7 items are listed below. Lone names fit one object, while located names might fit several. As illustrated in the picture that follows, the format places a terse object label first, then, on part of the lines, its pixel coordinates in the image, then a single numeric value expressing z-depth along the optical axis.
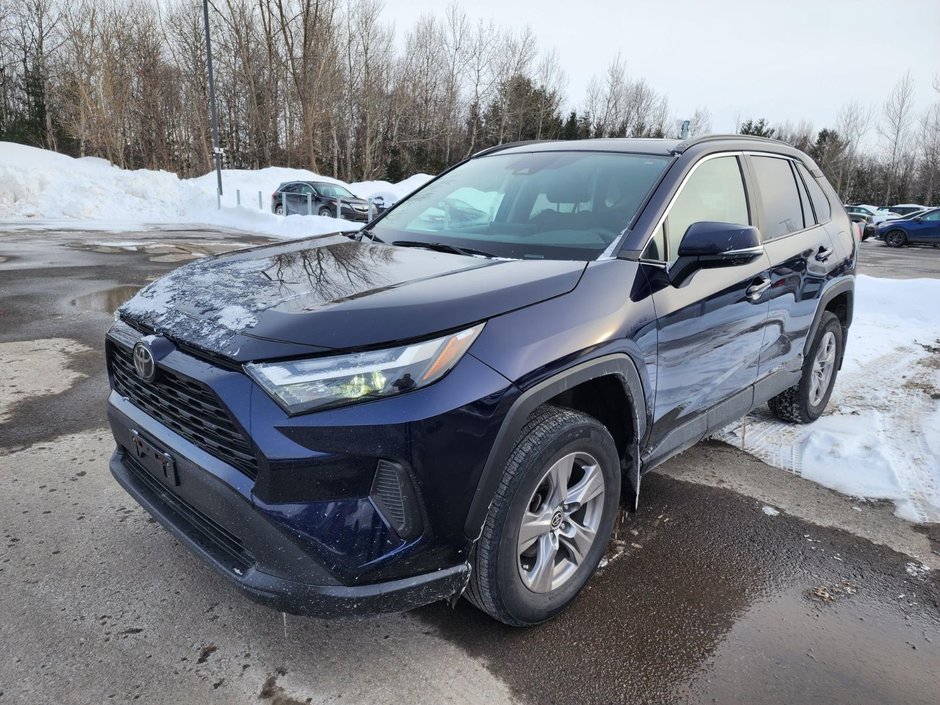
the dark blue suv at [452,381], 1.76
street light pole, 20.05
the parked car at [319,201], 21.08
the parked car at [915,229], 22.59
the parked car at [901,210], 31.97
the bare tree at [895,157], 52.81
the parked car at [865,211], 31.85
